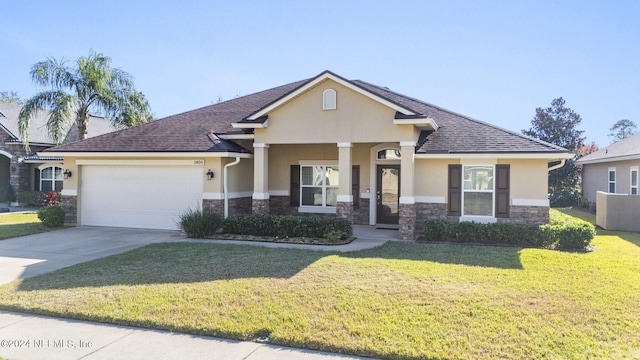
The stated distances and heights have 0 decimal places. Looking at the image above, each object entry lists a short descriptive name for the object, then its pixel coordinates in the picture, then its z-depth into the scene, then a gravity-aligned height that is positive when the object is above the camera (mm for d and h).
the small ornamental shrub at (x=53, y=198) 19166 -695
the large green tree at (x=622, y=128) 64562 +8891
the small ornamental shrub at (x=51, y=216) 14938 -1146
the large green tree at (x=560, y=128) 31328 +4359
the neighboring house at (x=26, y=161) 24688 +1306
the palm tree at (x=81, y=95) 19781 +4201
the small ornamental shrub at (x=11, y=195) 24656 -691
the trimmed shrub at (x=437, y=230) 12375 -1285
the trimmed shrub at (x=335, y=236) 12129 -1450
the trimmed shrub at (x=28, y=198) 24484 -852
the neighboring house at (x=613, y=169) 20312 +952
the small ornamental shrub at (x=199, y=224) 13141 -1230
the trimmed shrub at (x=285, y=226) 12617 -1236
